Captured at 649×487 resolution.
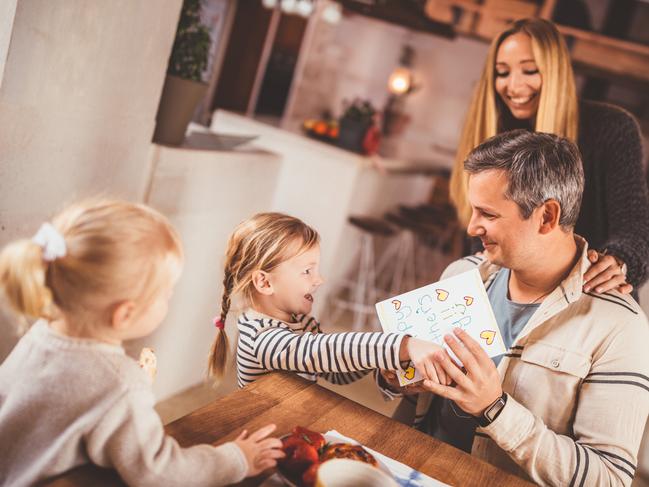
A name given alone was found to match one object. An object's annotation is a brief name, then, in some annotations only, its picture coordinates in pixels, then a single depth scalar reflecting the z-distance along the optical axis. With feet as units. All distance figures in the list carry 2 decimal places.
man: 4.38
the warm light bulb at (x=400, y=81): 27.12
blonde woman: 6.70
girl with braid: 4.64
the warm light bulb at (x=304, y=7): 21.57
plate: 3.34
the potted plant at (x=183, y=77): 8.32
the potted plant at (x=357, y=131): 15.97
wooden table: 3.83
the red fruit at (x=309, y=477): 3.30
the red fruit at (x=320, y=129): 16.37
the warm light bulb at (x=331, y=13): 23.12
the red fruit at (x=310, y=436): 3.57
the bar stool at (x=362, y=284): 15.76
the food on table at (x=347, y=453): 3.43
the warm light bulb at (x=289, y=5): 21.67
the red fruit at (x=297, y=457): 3.40
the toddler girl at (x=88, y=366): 3.11
